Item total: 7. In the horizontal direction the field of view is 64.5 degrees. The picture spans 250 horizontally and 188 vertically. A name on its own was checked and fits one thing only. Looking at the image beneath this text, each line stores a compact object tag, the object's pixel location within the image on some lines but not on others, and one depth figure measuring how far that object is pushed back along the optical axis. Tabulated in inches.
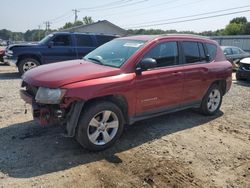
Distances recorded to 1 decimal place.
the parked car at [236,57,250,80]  325.1
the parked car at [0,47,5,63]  424.3
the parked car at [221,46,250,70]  472.4
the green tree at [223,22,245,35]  1914.7
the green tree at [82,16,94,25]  2456.3
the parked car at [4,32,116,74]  311.4
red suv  114.4
